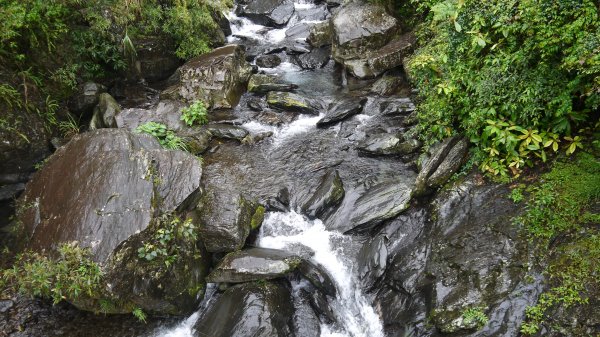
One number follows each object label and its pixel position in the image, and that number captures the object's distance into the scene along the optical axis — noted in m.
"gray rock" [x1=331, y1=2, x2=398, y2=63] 12.95
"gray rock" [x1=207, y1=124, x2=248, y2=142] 10.85
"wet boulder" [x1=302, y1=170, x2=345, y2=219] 8.27
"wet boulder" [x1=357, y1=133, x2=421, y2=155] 9.11
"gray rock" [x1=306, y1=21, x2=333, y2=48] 15.12
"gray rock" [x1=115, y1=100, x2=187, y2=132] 10.70
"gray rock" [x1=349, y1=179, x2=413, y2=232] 7.64
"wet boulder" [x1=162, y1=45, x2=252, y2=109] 12.20
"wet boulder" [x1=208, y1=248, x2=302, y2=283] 6.71
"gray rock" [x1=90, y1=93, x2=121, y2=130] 10.63
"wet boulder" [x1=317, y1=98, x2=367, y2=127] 11.09
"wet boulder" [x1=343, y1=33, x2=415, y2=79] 12.29
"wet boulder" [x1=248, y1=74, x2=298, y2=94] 12.80
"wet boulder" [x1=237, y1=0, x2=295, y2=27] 17.20
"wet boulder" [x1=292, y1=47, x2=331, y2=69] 14.56
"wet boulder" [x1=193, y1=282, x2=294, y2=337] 6.15
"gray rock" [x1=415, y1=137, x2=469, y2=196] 7.38
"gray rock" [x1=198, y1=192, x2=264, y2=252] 7.31
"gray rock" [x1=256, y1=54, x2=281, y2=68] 14.63
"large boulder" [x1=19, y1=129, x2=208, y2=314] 6.20
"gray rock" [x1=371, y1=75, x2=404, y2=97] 11.80
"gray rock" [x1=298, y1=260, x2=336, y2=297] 6.95
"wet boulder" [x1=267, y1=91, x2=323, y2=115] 11.67
